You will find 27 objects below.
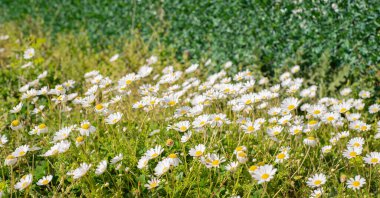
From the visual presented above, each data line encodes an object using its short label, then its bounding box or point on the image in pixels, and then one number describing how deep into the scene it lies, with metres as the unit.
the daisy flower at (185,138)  2.65
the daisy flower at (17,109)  3.27
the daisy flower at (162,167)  2.41
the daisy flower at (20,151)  2.68
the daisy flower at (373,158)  2.48
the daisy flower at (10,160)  2.57
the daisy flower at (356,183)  2.33
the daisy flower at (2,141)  2.86
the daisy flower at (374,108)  3.39
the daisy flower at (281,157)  2.56
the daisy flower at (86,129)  2.77
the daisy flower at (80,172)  2.44
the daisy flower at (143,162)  2.57
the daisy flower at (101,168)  2.49
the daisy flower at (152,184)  2.46
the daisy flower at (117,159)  2.56
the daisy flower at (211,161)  2.47
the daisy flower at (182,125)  2.79
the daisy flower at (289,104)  3.03
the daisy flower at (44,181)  2.56
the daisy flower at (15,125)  2.96
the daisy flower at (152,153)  2.59
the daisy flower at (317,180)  2.40
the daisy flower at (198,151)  2.55
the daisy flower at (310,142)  2.63
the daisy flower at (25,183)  2.44
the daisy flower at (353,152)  2.54
